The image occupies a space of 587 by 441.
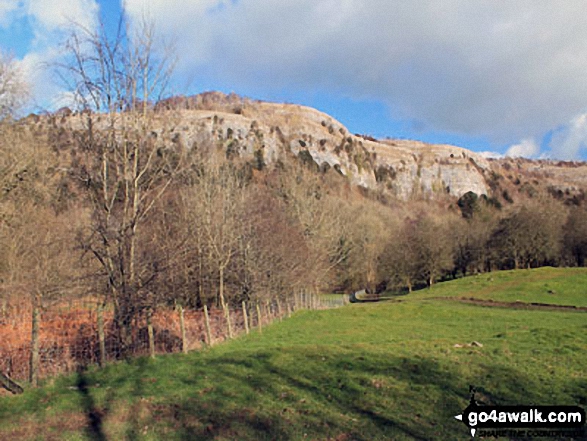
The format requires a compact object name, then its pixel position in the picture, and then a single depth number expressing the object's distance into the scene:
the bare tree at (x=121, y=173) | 13.30
